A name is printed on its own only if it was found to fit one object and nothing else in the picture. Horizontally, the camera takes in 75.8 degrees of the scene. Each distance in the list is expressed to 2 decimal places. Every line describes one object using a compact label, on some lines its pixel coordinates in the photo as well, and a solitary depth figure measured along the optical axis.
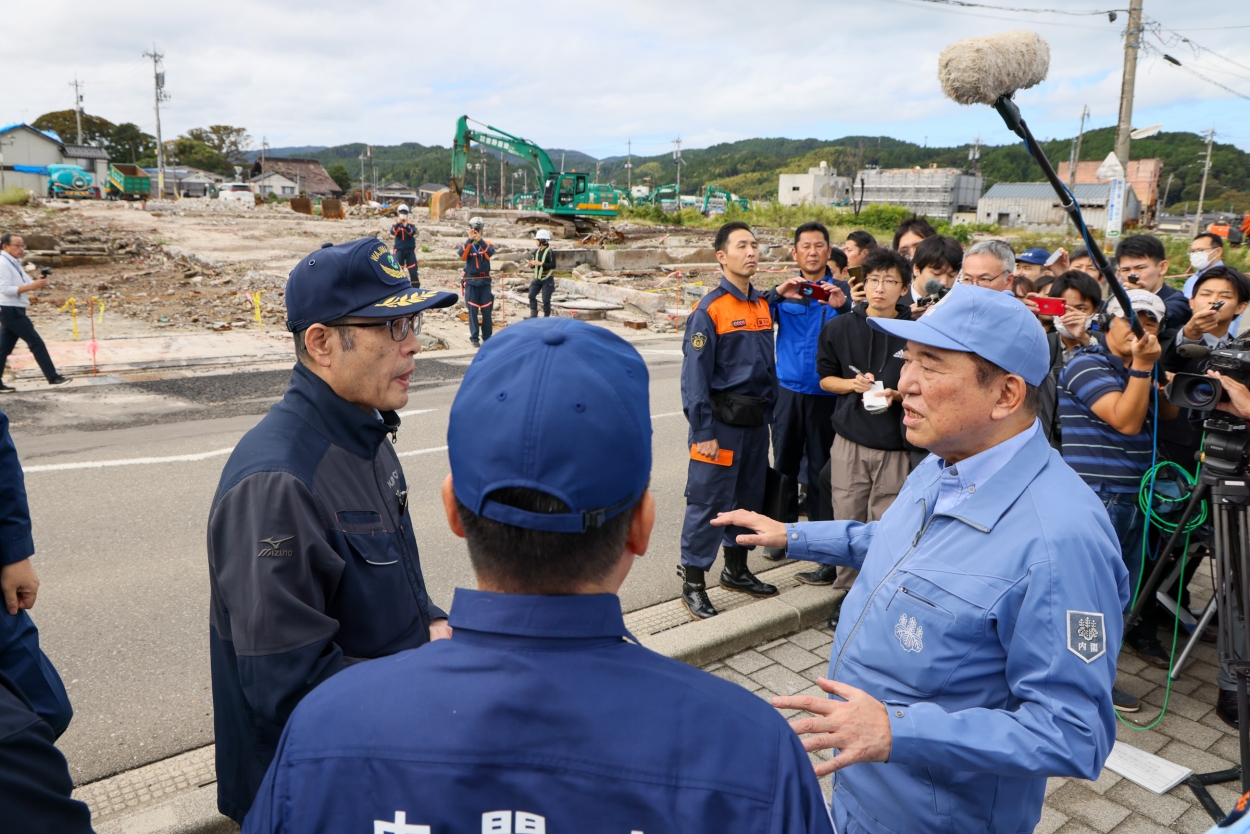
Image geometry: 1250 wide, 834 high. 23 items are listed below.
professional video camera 3.51
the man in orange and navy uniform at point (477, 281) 14.68
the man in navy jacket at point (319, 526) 1.84
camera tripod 3.39
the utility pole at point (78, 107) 86.19
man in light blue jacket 1.66
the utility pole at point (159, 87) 62.10
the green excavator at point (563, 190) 33.03
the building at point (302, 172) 90.31
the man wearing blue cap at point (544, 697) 0.96
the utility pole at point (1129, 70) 14.62
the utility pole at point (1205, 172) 58.33
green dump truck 56.28
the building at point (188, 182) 75.50
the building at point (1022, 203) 81.44
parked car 54.88
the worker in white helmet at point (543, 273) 16.08
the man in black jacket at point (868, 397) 4.59
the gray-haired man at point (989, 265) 4.75
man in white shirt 9.88
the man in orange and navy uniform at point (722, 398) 4.71
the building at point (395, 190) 112.43
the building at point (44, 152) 70.38
